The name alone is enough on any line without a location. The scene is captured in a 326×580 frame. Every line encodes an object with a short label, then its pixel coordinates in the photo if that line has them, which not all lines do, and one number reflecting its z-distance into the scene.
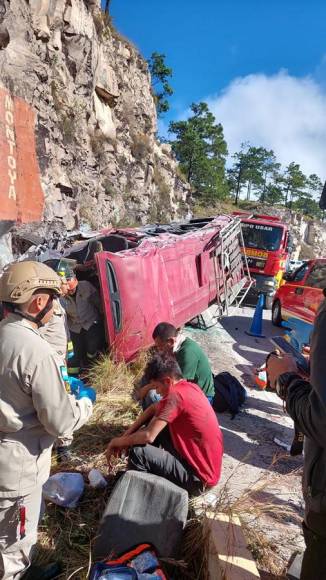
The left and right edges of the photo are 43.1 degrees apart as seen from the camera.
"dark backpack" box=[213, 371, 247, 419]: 5.01
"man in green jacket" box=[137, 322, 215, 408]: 3.90
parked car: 7.31
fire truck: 12.51
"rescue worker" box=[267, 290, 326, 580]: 1.41
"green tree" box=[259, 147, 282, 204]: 70.81
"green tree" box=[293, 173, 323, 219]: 74.19
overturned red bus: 4.86
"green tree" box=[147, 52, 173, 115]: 36.66
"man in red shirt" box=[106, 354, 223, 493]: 2.77
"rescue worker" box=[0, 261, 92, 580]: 1.88
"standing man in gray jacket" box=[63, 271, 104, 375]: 5.14
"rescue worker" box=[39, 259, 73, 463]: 3.48
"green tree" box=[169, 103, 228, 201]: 43.72
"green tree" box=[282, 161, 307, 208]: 73.00
